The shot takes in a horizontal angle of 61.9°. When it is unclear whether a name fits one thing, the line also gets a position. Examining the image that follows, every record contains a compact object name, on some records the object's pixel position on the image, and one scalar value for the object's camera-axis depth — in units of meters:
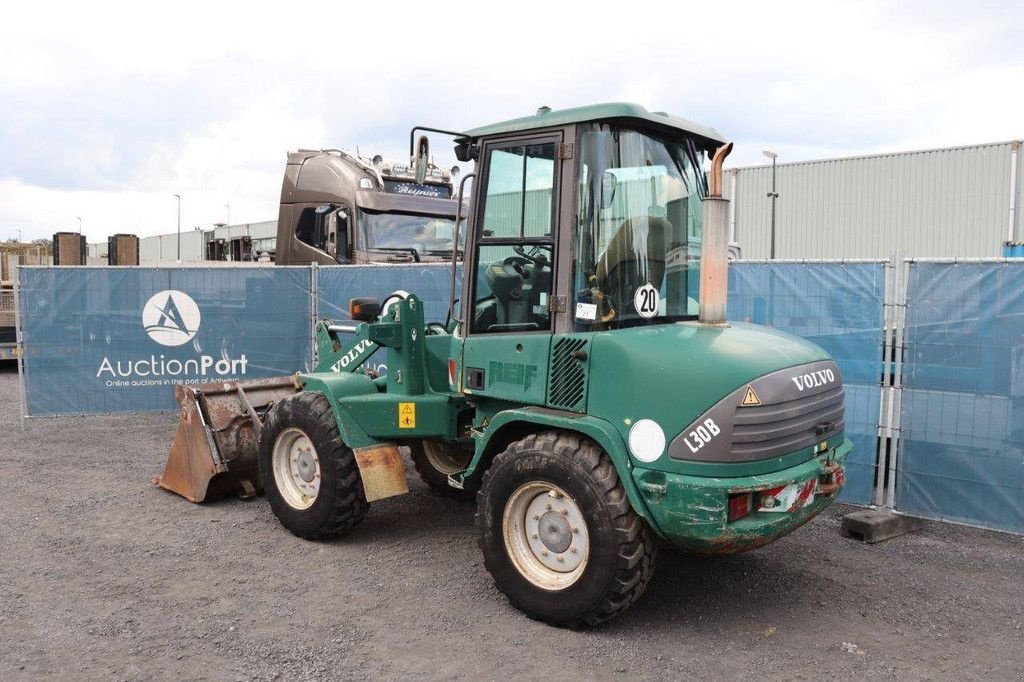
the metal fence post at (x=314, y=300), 11.20
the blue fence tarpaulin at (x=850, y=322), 6.82
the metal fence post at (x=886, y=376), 6.68
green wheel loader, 4.19
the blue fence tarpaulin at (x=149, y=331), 10.37
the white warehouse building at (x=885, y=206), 22.62
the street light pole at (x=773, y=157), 24.44
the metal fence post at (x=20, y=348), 10.01
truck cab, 12.91
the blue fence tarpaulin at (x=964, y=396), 6.23
